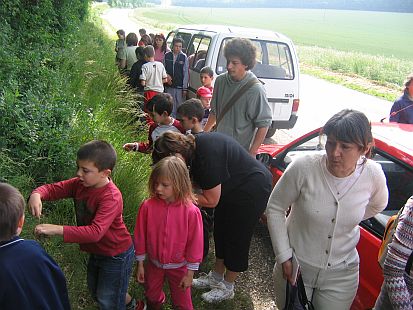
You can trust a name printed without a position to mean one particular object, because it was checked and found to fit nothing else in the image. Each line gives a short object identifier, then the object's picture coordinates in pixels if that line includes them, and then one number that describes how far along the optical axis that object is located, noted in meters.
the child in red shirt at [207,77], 6.04
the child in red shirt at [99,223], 2.17
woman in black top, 2.49
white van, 6.93
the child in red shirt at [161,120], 3.75
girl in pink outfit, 2.34
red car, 2.71
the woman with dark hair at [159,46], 8.76
